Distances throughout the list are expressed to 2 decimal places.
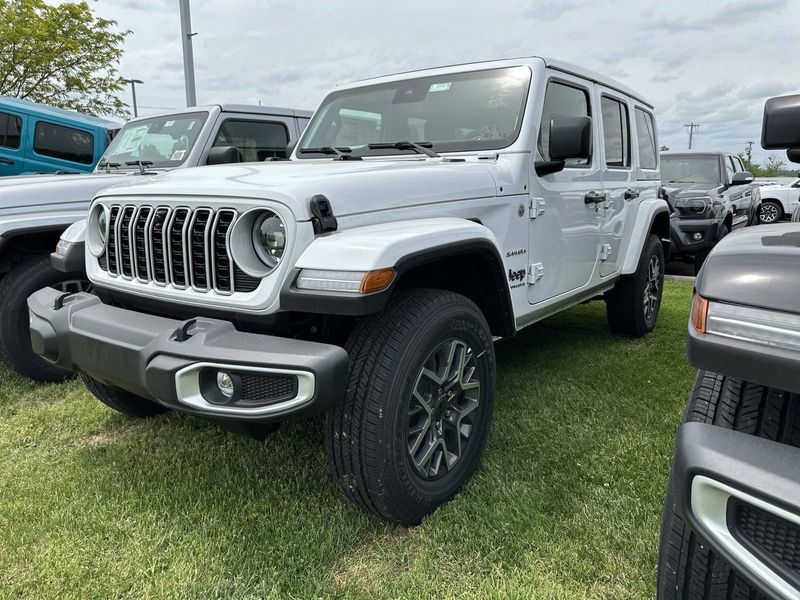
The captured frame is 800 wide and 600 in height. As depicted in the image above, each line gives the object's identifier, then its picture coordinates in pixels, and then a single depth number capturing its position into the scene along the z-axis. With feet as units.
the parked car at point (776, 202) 55.01
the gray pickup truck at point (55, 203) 12.30
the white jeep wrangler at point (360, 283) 6.39
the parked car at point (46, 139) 26.18
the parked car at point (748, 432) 3.68
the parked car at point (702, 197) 28.94
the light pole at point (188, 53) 33.09
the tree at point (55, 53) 47.01
